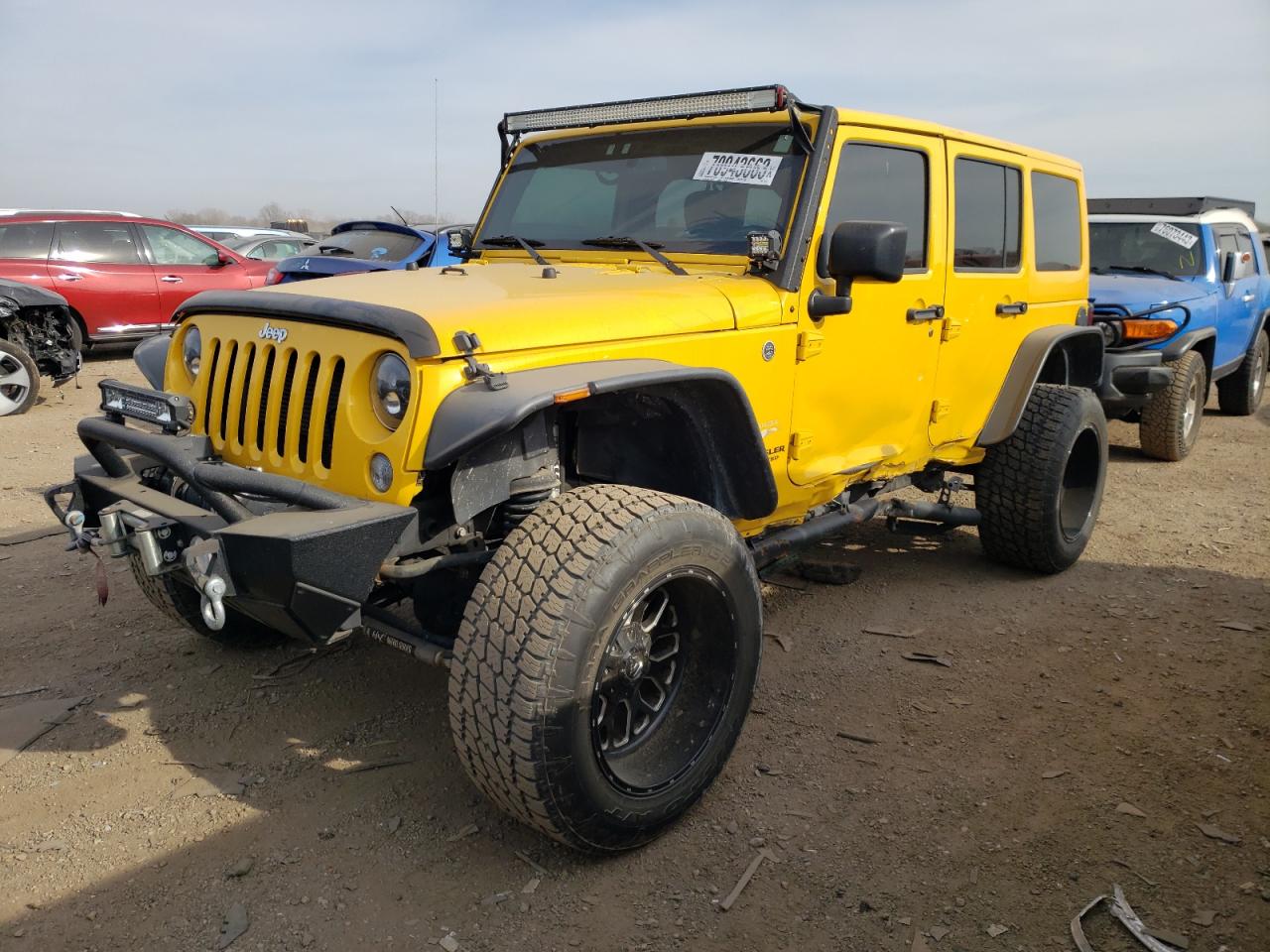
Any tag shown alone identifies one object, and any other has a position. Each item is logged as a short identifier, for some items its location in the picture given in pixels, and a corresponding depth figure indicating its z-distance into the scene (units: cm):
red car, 1029
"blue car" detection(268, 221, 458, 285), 953
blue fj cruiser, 730
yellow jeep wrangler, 247
